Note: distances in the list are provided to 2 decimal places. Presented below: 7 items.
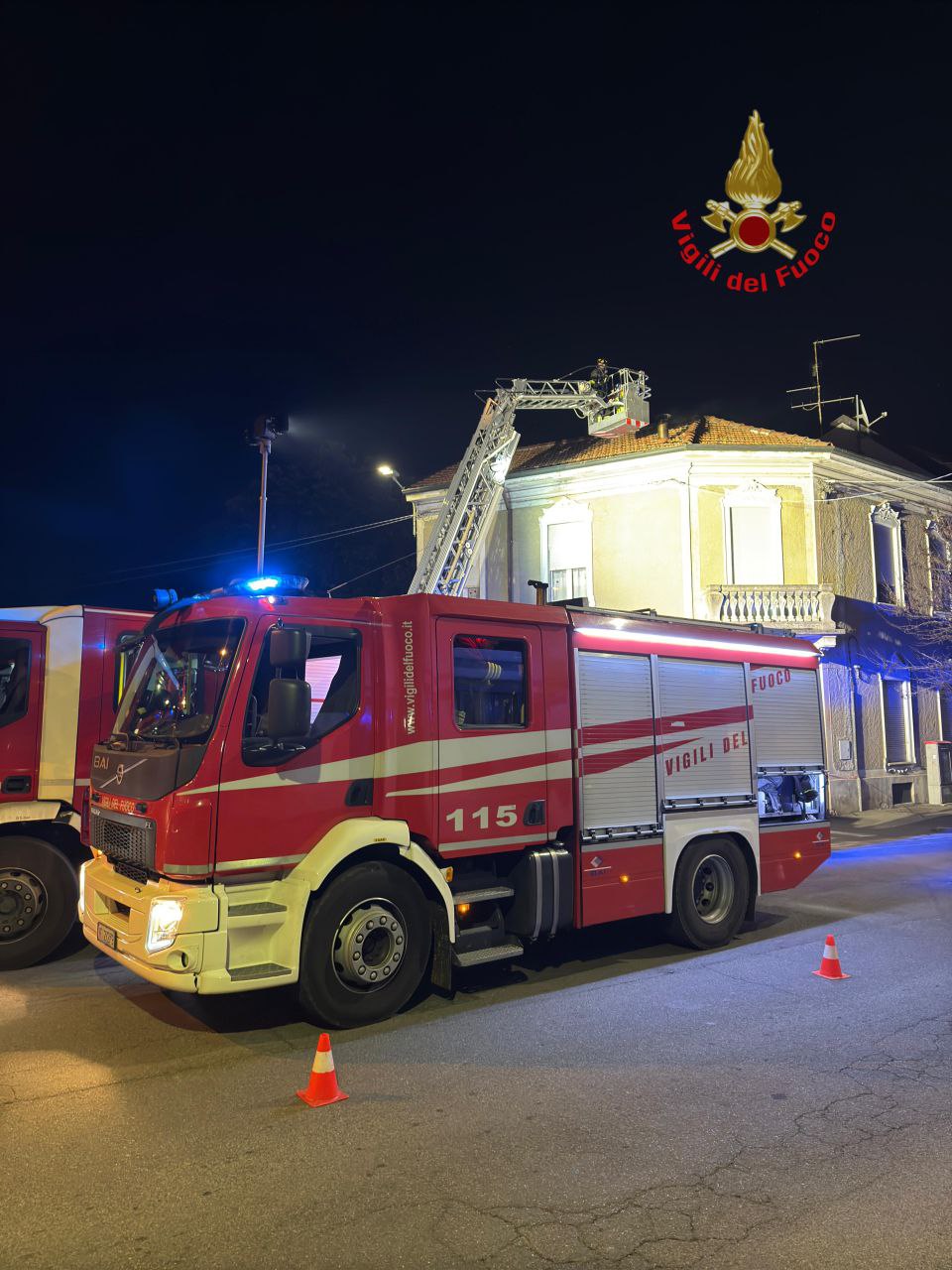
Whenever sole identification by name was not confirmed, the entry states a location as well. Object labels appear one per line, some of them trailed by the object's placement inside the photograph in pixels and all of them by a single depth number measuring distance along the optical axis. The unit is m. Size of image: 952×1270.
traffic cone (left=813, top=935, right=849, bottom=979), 7.23
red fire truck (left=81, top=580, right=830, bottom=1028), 5.67
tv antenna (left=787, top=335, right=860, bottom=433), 26.20
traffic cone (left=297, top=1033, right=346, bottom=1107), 4.75
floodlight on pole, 16.22
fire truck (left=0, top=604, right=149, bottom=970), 7.56
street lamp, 23.47
